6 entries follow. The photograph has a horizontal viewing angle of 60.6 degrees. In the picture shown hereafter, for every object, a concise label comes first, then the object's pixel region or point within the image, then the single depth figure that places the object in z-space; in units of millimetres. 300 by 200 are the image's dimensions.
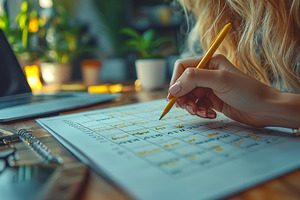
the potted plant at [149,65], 993
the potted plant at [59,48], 1374
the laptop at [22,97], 648
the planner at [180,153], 248
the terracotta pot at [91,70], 1335
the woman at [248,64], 411
